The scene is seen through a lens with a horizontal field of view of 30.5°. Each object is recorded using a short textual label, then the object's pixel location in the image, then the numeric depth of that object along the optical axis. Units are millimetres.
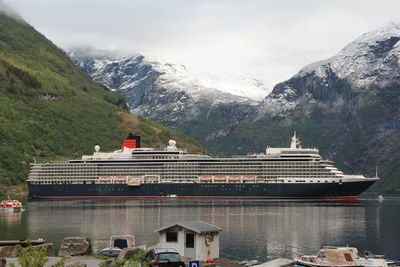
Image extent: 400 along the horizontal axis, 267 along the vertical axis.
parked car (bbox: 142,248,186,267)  46219
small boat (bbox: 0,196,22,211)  139500
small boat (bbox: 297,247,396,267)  57312
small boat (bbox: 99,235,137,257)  60375
